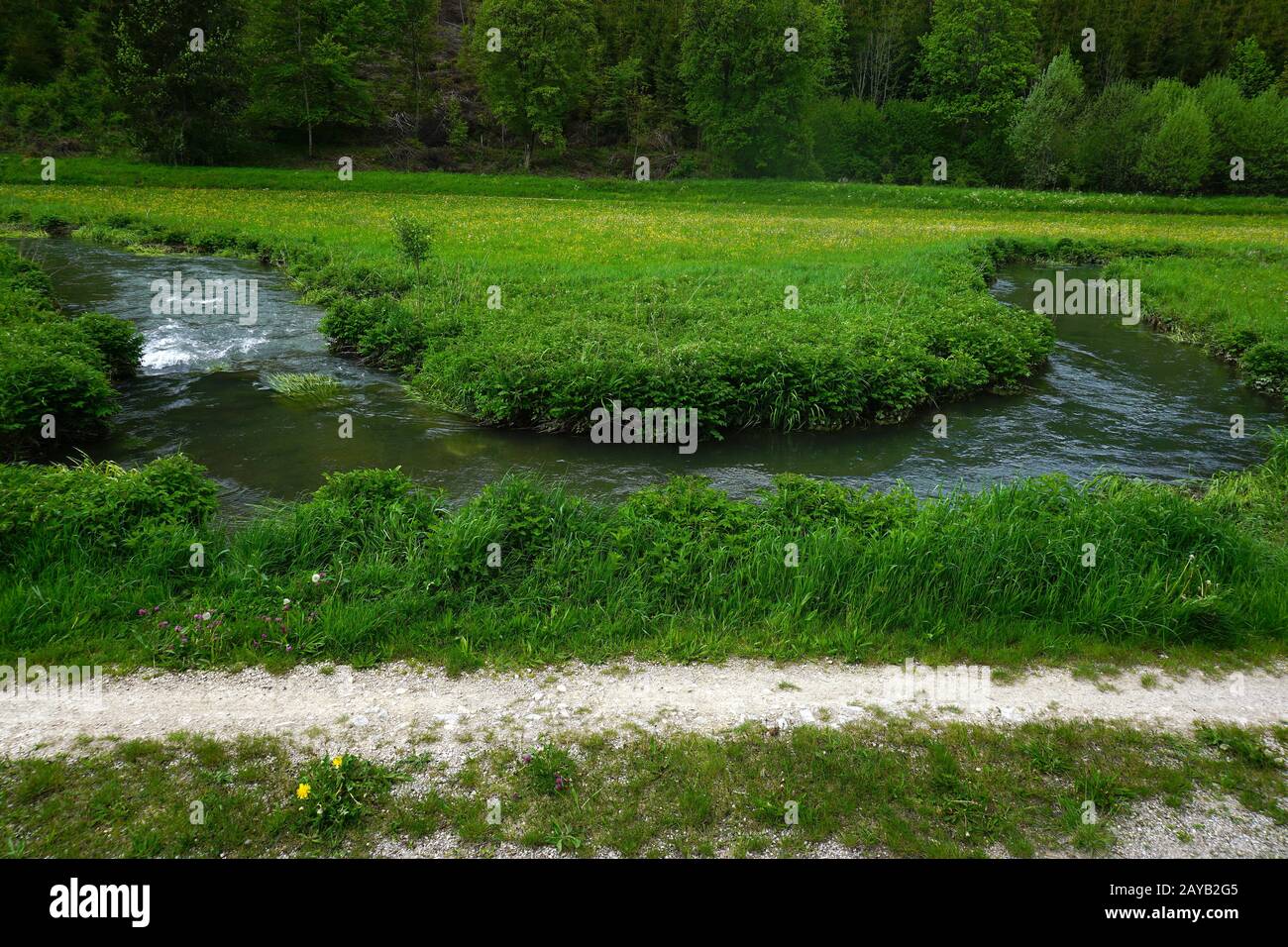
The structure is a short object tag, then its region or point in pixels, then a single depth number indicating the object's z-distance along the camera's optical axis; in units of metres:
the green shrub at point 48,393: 12.89
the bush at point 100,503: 8.66
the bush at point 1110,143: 71.25
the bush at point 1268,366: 18.70
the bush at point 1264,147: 69.94
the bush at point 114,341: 16.78
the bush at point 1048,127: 70.38
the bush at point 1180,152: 67.06
